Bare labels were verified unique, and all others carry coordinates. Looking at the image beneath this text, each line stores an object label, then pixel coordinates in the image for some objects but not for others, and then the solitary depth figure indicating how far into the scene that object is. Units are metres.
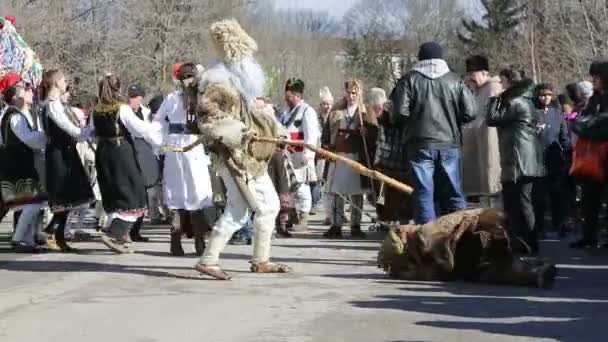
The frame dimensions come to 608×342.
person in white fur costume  9.95
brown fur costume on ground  9.56
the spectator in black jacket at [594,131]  11.96
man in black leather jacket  10.90
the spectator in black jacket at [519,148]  11.59
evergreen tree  65.88
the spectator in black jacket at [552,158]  13.30
